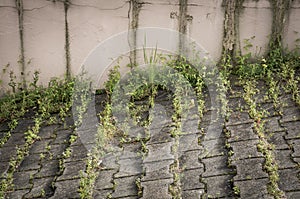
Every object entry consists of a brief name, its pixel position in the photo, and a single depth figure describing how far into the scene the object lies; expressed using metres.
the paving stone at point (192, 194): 3.90
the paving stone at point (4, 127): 5.49
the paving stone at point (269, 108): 5.09
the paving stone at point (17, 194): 4.30
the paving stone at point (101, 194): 4.09
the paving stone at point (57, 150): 4.88
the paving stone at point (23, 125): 5.45
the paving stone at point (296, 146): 4.24
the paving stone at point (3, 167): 4.70
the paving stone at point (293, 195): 3.67
